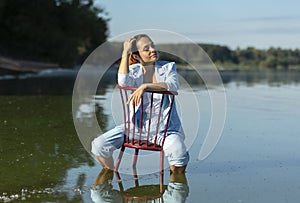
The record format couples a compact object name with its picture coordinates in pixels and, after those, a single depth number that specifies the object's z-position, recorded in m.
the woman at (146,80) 7.87
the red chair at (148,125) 8.03
